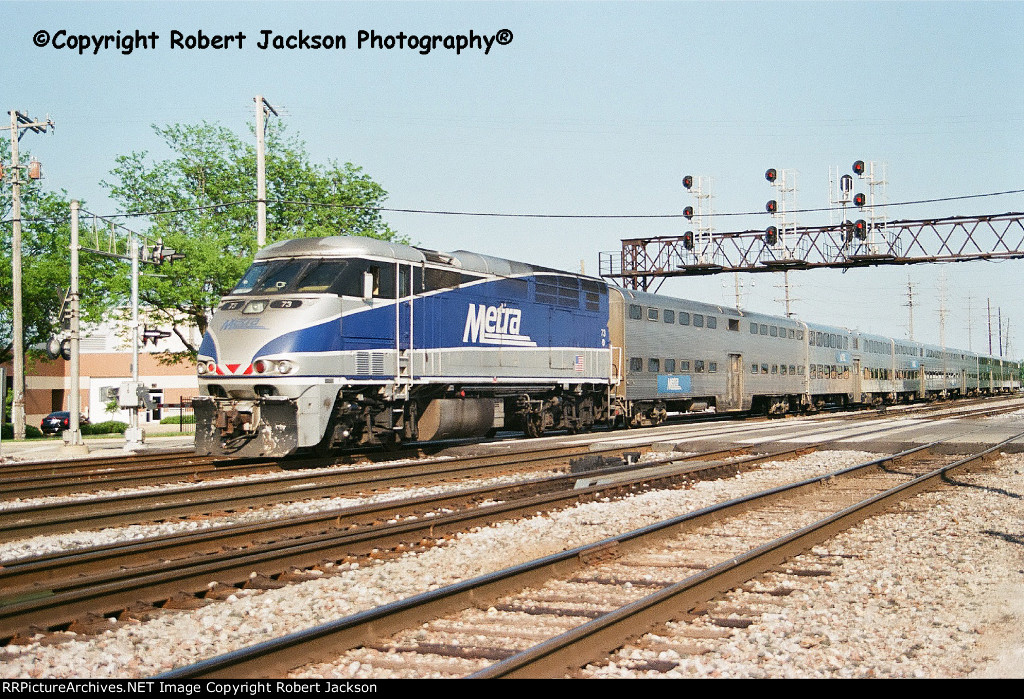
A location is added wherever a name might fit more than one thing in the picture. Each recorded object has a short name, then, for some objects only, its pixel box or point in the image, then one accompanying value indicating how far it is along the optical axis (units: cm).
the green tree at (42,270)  3888
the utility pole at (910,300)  9125
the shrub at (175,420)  4188
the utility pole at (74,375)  2192
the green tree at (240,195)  4409
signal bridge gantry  3831
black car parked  4306
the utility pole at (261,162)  2855
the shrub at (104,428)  3631
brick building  6206
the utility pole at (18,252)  3116
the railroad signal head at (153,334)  2379
